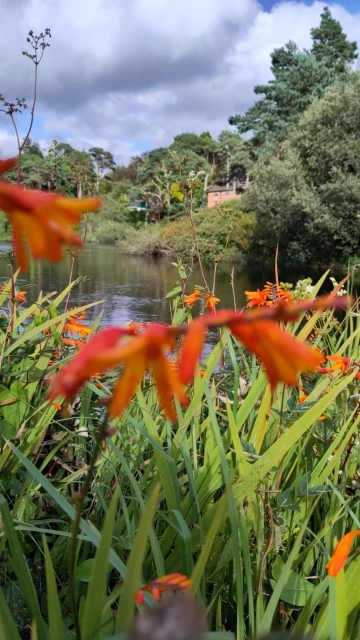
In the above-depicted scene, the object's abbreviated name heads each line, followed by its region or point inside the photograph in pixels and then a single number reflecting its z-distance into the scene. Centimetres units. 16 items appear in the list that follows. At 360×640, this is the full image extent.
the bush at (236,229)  1988
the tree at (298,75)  2539
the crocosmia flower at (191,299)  180
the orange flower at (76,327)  163
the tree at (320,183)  1462
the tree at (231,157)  4144
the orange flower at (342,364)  118
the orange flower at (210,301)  168
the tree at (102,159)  5641
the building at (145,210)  3725
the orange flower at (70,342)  155
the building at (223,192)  4209
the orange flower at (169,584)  33
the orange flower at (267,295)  174
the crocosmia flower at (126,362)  22
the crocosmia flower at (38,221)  23
